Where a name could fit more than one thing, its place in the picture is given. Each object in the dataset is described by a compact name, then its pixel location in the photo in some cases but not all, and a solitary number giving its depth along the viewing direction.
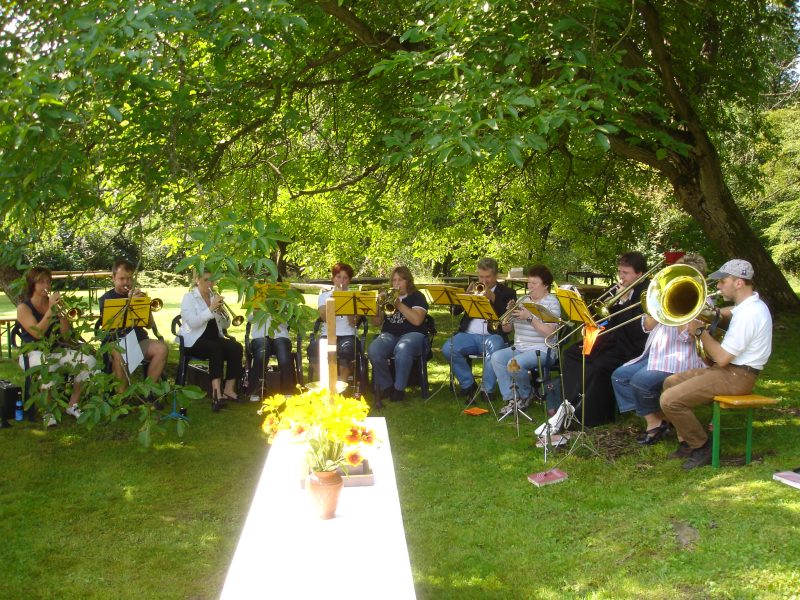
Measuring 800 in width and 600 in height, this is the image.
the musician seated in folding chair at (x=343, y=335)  8.71
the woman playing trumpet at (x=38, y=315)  7.59
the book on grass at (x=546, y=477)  5.91
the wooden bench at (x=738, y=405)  5.63
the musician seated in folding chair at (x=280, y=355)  8.78
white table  2.92
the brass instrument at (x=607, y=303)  6.69
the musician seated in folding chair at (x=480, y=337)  8.52
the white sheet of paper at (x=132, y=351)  8.20
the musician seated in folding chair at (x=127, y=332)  8.20
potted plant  3.57
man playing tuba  5.64
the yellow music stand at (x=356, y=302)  7.98
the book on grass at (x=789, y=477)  5.25
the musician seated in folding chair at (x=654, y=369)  6.37
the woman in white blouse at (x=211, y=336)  8.45
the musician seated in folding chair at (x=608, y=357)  7.17
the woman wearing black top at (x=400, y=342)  8.67
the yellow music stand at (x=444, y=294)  8.52
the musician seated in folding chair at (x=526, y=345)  7.75
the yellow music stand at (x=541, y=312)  7.29
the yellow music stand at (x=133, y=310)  7.57
